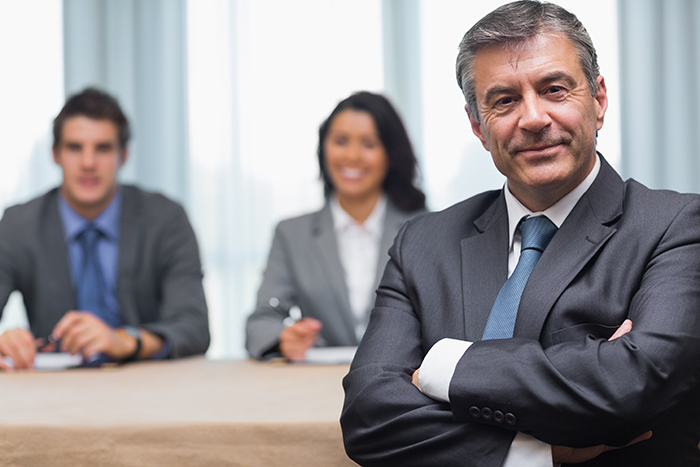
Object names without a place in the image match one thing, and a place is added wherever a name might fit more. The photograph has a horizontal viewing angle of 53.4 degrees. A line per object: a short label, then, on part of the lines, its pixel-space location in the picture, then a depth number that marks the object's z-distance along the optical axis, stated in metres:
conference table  1.28
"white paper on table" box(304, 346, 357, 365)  2.01
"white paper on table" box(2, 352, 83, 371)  2.05
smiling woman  2.54
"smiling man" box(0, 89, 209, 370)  2.57
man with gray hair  1.02
